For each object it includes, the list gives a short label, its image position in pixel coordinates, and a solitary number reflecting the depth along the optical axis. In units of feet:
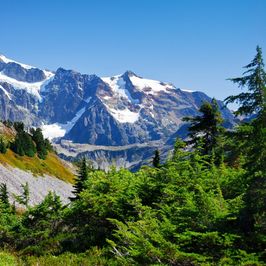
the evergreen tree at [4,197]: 160.35
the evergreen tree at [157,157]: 214.69
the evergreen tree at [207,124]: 130.72
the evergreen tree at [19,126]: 439.55
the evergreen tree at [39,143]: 391.94
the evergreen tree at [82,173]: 157.07
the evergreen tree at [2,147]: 314.55
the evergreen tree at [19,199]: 84.78
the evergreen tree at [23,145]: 347.97
